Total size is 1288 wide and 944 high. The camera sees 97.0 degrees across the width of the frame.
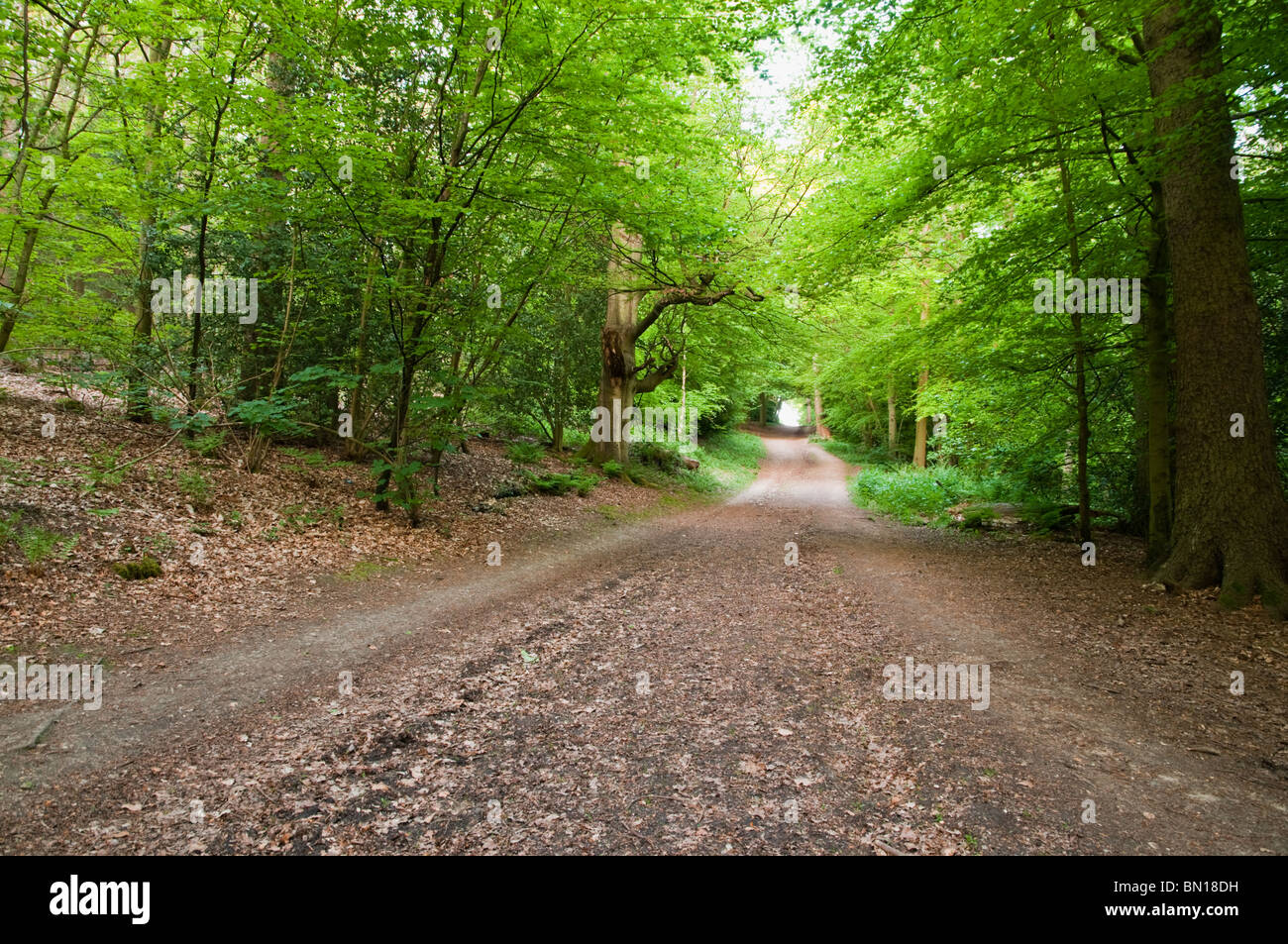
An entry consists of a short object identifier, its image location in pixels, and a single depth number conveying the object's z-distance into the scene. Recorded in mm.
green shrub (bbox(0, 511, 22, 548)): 5242
